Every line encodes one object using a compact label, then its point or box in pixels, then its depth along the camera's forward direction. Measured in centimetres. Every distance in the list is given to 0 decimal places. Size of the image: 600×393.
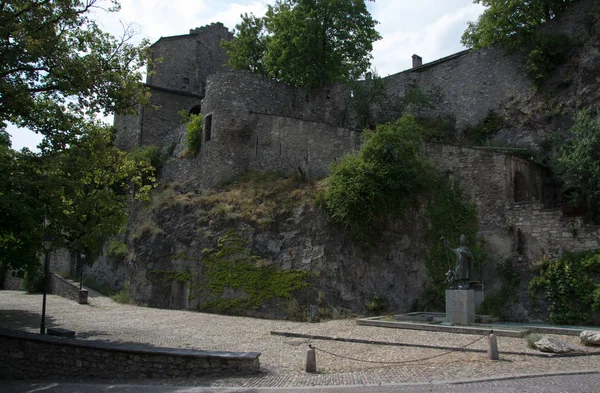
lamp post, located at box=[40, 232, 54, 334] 1374
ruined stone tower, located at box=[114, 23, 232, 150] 3130
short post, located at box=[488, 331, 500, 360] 959
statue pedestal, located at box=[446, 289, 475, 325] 1359
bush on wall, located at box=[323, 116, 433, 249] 1722
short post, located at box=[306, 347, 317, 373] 934
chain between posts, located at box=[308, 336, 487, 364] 980
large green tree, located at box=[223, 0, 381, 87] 2753
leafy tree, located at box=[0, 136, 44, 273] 1234
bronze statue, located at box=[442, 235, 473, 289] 1438
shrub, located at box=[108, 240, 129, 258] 2367
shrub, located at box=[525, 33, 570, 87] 2131
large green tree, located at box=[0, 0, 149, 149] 1217
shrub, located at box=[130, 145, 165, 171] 2783
